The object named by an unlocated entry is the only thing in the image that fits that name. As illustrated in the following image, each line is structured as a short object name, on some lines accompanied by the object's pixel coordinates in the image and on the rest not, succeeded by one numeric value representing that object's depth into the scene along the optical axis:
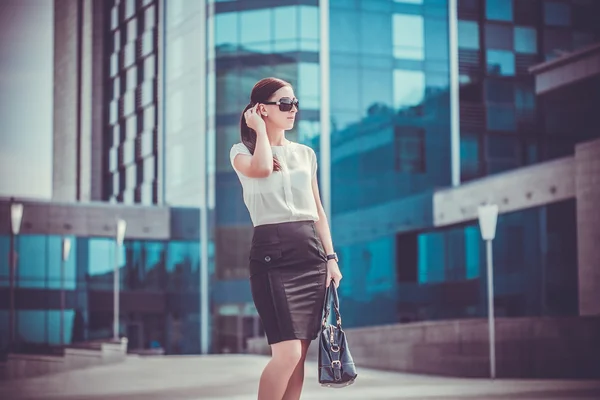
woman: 4.47
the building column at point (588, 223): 21.41
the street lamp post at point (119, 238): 30.22
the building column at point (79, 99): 50.97
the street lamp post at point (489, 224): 14.77
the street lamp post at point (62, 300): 39.03
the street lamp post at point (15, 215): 23.16
